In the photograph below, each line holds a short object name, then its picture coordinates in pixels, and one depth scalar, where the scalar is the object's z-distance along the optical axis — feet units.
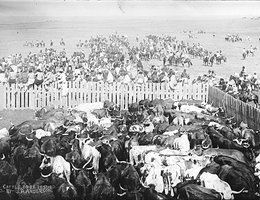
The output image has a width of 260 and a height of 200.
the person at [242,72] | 38.53
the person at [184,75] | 38.86
